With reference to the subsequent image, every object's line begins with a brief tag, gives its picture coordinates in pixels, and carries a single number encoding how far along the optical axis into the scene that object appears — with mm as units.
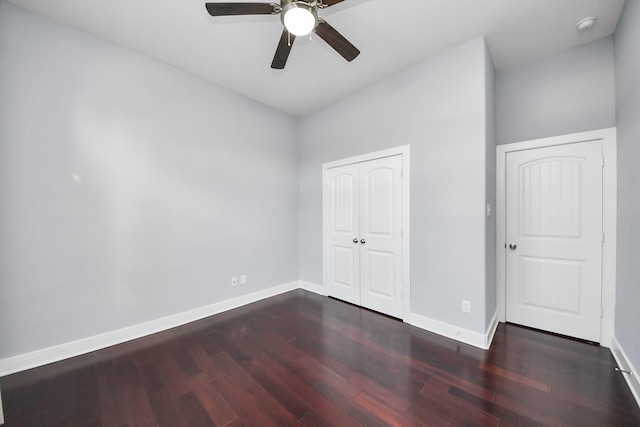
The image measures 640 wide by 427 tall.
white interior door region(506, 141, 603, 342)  2322
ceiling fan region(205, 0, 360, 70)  1443
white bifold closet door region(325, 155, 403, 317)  2936
